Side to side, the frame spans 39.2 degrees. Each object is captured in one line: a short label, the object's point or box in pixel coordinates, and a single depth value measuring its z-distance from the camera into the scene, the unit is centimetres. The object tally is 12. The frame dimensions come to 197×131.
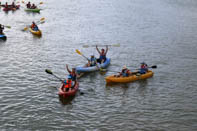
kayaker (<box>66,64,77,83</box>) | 2235
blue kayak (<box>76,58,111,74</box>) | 2512
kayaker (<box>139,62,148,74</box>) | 2506
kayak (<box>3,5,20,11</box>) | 5672
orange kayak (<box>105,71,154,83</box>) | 2320
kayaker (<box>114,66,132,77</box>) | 2386
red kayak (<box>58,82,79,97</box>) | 2002
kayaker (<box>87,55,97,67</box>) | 2616
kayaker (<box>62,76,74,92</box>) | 2047
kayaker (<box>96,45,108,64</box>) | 2762
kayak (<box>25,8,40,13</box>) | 5708
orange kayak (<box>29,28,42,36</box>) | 3772
